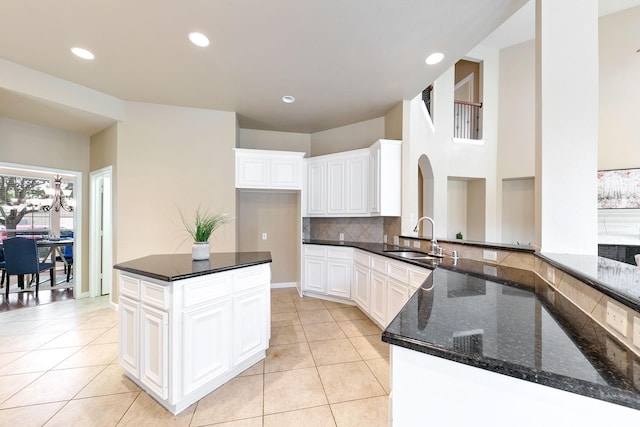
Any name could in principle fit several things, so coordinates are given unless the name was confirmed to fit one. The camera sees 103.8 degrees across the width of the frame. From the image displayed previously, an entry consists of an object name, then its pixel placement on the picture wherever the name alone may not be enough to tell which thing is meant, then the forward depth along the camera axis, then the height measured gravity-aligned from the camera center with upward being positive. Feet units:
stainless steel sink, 8.60 -1.49
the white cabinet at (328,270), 12.27 -2.92
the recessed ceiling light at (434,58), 8.39 +5.33
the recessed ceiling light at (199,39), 7.31 +5.17
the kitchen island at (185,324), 5.50 -2.70
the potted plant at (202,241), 7.22 -0.86
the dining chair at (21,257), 12.75 -2.34
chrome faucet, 8.66 -1.09
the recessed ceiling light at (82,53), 7.93 +5.16
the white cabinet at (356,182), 11.58 +1.56
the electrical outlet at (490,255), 6.93 -1.18
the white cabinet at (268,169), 12.58 +2.24
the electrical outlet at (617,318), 2.71 -1.17
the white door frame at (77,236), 13.14 -1.26
